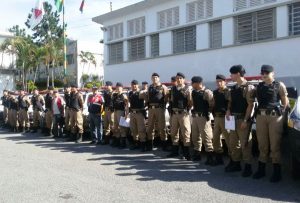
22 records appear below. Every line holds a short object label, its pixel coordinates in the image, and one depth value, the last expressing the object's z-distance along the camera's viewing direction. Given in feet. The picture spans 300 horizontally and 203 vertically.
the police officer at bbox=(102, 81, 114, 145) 24.97
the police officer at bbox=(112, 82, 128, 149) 23.97
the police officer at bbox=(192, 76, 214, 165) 18.13
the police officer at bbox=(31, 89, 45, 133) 31.98
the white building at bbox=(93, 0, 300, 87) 36.39
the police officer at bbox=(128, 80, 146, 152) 22.48
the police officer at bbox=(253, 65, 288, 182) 14.62
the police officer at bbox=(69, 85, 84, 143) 26.82
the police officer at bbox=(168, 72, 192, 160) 19.36
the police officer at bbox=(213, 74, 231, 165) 17.11
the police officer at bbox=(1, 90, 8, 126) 37.50
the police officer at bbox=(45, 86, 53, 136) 30.31
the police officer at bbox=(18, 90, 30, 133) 33.77
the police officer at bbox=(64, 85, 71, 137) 27.38
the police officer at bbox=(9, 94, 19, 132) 34.85
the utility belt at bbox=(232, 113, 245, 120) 16.10
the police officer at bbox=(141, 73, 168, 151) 21.30
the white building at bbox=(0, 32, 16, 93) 114.01
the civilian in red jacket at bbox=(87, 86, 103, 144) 25.51
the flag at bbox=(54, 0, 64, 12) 60.74
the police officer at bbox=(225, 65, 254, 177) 15.70
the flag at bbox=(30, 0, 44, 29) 57.32
